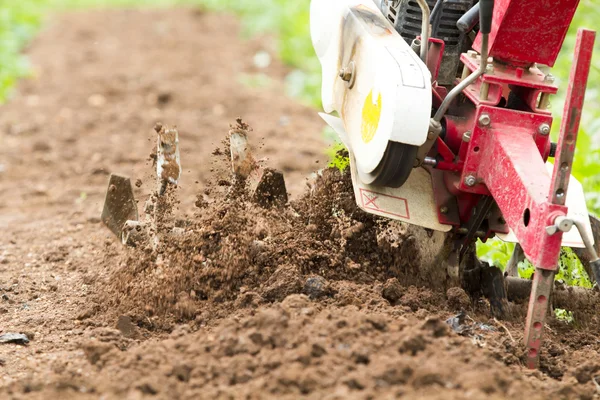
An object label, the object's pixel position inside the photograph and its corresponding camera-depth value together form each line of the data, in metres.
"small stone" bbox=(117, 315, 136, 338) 7.33
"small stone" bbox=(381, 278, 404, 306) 7.51
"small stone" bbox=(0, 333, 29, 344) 7.69
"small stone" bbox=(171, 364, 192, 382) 5.88
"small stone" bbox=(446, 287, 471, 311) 7.61
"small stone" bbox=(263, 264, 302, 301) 7.37
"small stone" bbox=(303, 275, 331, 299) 7.33
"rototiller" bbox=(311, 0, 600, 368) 6.41
